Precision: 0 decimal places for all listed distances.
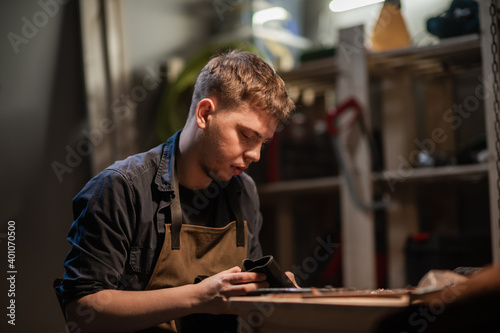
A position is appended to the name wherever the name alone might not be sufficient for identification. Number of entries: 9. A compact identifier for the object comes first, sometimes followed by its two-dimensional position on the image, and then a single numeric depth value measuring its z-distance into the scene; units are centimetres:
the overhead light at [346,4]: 349
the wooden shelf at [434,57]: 248
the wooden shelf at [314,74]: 289
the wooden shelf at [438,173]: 240
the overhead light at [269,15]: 344
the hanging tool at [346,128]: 264
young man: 125
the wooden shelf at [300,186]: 285
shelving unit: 260
